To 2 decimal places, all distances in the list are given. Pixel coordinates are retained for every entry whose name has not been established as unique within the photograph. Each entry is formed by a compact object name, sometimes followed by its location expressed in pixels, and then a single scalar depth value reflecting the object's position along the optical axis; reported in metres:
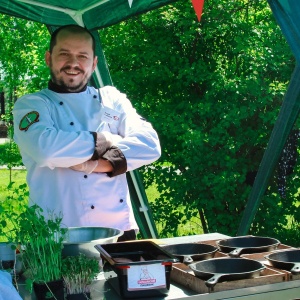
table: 1.67
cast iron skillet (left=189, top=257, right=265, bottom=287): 1.71
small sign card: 1.65
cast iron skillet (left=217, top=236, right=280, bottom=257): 2.05
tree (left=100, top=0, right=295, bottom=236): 5.11
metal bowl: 1.86
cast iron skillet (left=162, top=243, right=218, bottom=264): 2.00
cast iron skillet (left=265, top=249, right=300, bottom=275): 1.81
